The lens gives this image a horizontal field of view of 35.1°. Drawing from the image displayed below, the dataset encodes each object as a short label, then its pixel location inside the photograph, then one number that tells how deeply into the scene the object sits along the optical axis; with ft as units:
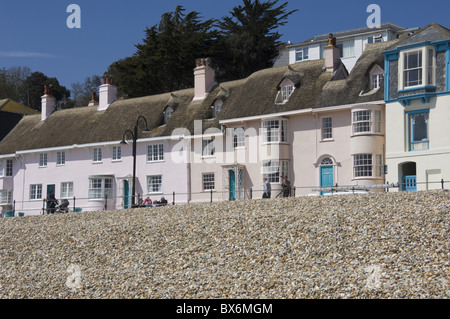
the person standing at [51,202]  126.13
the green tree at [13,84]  287.79
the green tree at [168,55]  193.98
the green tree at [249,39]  201.16
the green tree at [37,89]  301.43
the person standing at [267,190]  107.55
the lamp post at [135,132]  112.76
